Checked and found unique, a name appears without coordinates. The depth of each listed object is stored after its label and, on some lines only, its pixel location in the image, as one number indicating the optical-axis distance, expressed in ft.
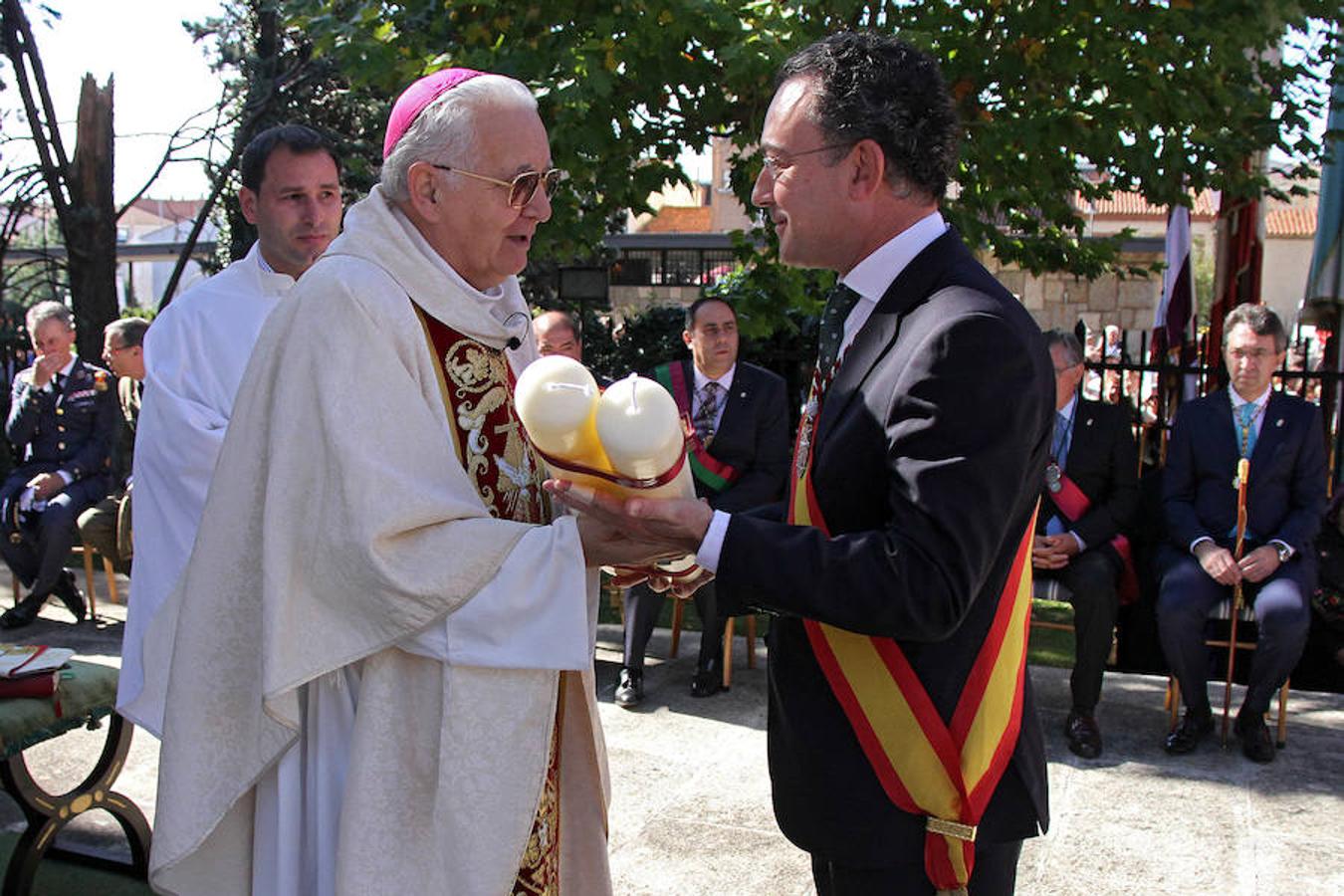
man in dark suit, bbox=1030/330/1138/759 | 18.01
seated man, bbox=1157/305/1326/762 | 16.99
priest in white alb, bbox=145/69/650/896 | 6.02
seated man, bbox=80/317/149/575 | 23.71
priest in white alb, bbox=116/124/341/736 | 10.31
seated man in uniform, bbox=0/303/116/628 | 24.23
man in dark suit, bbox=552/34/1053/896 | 5.55
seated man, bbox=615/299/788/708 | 19.90
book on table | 11.38
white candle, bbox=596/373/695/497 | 5.73
